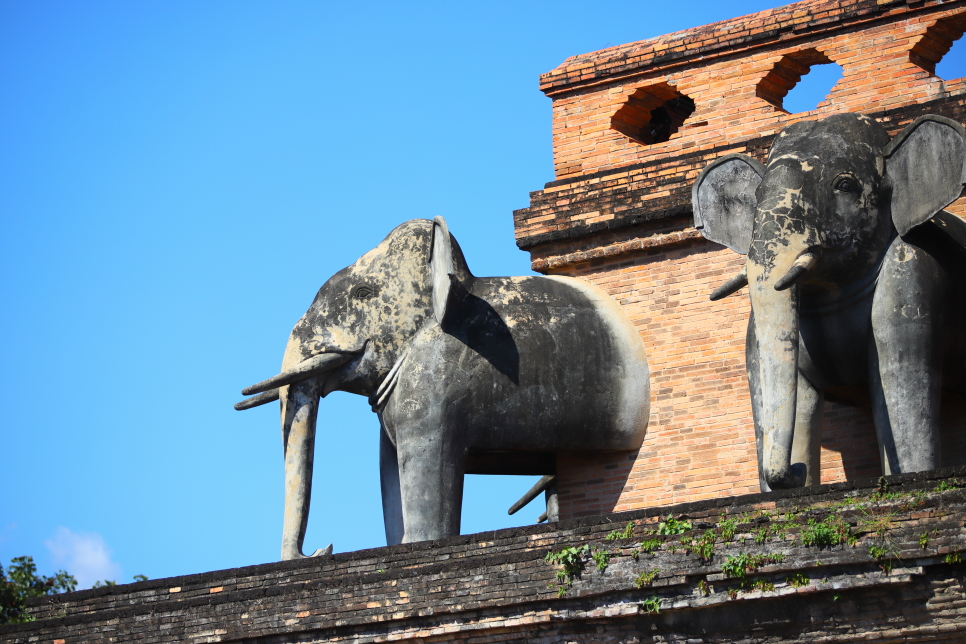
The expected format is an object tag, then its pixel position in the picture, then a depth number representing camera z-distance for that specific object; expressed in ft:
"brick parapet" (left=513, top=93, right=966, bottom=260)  89.56
